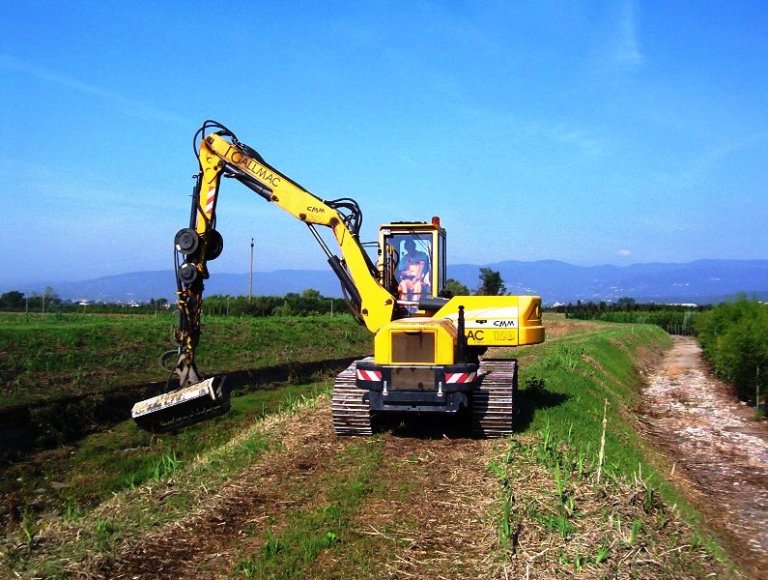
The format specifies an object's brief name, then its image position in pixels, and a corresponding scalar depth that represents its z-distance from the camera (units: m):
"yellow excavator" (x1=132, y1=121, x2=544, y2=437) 10.16
